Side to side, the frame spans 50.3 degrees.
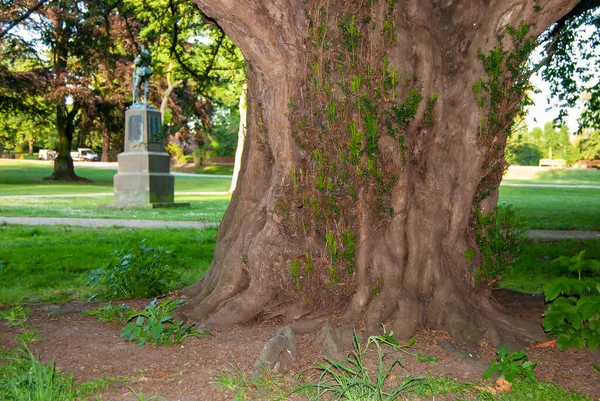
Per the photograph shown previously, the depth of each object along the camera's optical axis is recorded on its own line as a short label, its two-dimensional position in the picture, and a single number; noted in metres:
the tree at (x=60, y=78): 34.53
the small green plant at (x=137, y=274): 6.32
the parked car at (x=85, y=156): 77.36
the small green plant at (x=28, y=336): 4.66
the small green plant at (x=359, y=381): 3.43
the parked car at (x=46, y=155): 75.44
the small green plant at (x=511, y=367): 3.83
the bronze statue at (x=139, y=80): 22.08
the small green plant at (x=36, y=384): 3.45
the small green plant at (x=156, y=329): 4.45
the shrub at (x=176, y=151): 64.22
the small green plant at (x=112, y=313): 5.21
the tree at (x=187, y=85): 10.49
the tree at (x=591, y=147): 61.78
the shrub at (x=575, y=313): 4.30
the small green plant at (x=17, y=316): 4.95
